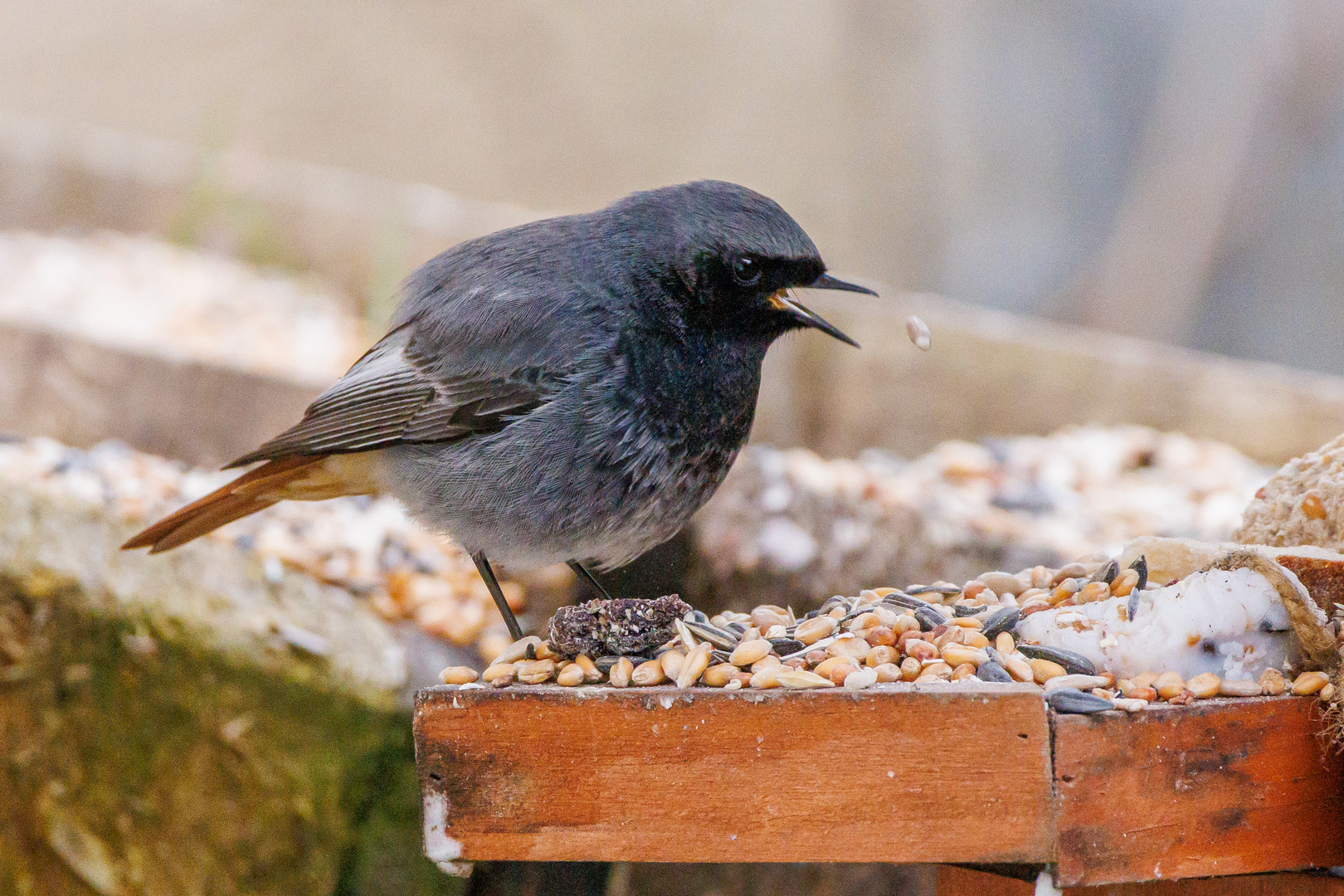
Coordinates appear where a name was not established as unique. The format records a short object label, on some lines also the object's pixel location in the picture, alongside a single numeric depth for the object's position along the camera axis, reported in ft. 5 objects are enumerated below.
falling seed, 15.94
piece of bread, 14.78
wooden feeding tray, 11.46
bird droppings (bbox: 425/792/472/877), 12.57
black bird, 16.98
